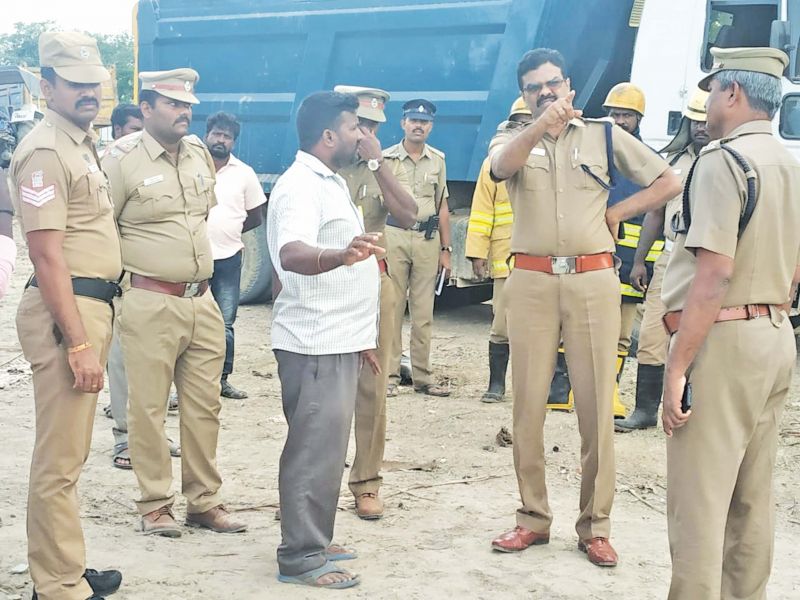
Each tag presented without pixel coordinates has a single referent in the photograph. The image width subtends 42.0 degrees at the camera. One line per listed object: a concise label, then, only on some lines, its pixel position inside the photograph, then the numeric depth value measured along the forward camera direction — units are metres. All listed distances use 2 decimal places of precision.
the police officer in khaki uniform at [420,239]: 7.36
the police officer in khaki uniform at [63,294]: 3.47
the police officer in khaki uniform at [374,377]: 4.73
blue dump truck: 8.35
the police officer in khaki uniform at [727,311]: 2.99
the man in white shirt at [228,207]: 6.68
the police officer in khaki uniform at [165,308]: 4.52
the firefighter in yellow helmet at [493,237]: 7.07
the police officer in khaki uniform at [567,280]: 4.26
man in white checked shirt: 3.86
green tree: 32.66
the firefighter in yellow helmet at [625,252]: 6.20
